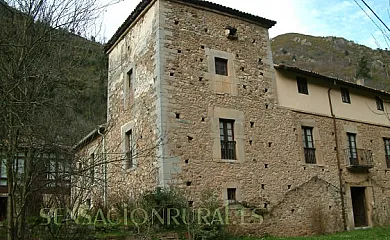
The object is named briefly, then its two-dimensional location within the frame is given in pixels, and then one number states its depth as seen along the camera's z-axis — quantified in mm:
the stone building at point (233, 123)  13188
